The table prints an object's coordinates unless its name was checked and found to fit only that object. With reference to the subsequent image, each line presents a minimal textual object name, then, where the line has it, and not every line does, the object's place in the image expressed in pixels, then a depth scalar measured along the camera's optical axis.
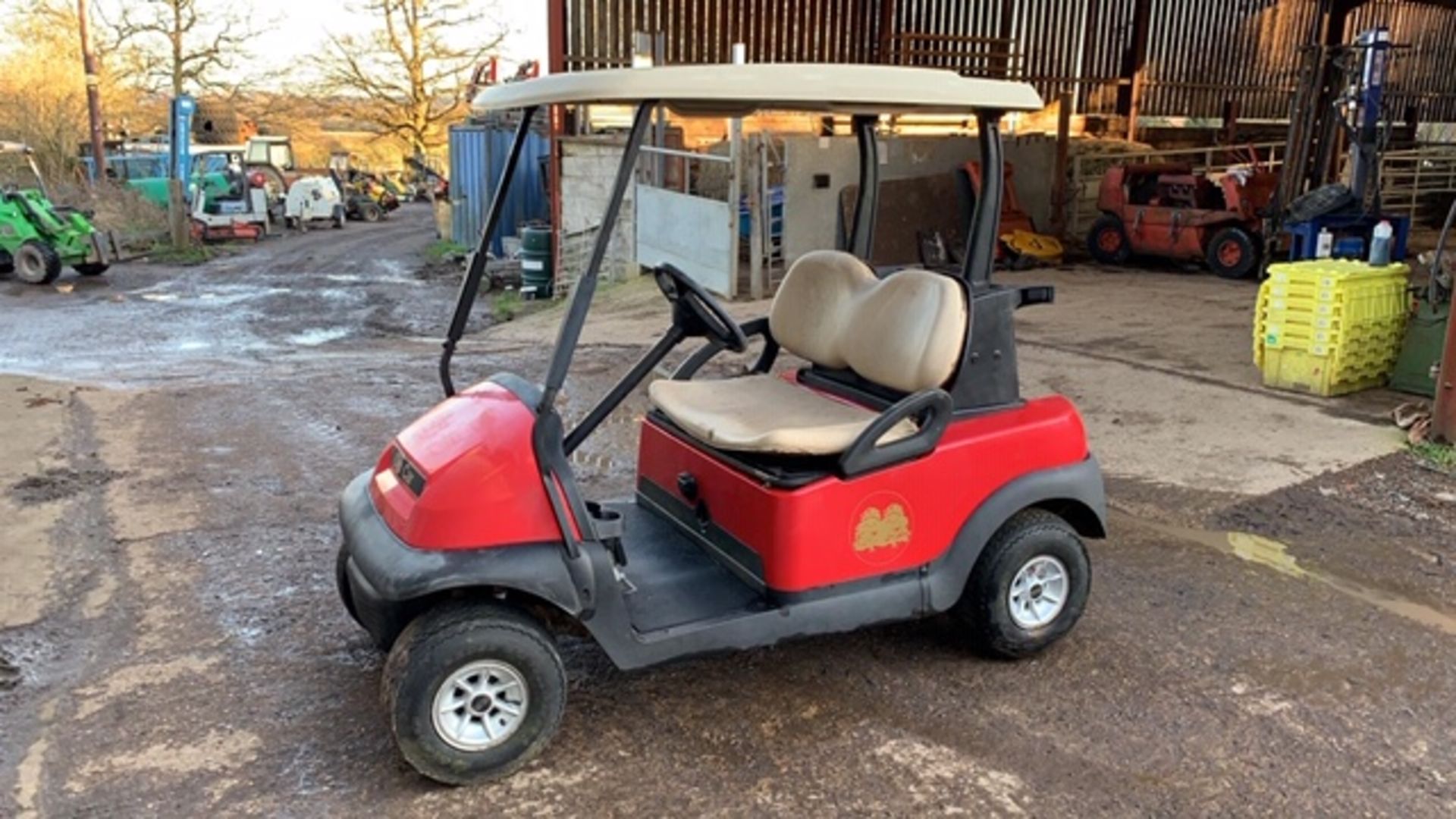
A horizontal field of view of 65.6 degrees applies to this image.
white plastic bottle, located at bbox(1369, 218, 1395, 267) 6.29
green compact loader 14.59
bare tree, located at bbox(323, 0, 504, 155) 26.84
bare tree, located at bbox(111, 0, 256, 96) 25.97
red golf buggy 2.63
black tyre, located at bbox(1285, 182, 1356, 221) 9.55
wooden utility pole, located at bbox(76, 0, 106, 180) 19.17
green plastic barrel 12.59
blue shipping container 15.87
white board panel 10.02
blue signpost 18.52
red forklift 11.31
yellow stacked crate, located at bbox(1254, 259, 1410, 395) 6.04
